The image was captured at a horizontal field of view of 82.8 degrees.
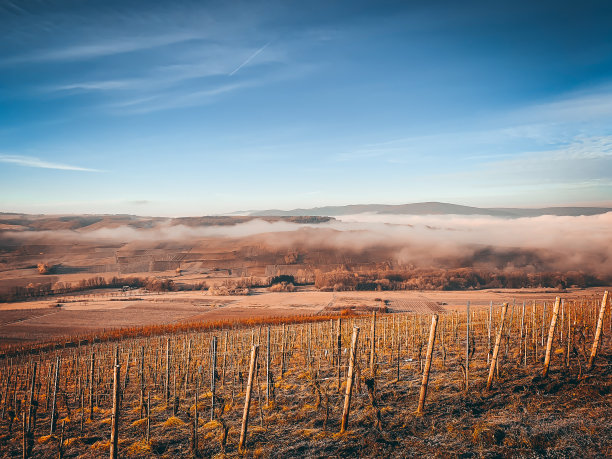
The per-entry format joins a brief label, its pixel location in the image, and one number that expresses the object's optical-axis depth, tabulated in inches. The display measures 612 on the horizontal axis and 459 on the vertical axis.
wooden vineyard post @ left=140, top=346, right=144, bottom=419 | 557.5
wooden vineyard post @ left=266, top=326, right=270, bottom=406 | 537.4
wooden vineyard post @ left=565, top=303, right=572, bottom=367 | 551.5
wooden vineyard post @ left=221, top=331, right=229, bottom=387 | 710.5
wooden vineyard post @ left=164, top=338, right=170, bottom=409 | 614.3
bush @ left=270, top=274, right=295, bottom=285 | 4534.9
